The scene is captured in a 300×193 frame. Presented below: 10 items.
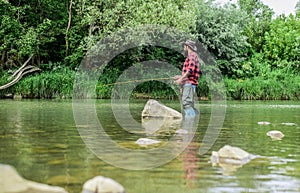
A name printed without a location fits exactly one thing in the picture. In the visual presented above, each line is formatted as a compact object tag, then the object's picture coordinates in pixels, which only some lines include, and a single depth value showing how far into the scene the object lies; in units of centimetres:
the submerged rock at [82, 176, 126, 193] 360
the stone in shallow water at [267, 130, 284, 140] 810
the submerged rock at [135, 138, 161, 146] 693
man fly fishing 1230
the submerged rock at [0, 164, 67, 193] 352
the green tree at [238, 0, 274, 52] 3681
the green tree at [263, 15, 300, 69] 3466
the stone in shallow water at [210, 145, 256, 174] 532
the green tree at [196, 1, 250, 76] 3181
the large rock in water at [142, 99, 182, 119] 1270
